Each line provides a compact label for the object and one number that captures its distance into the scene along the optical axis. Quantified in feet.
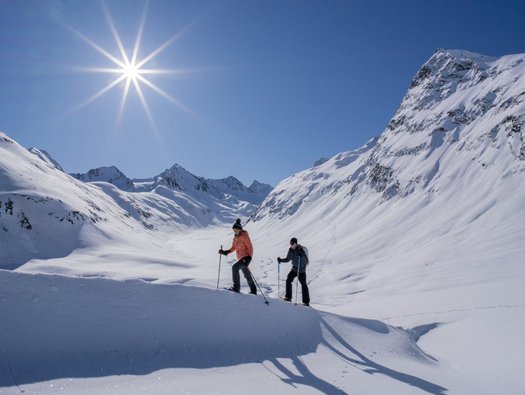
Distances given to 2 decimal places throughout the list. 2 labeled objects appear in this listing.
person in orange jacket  32.55
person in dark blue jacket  37.13
